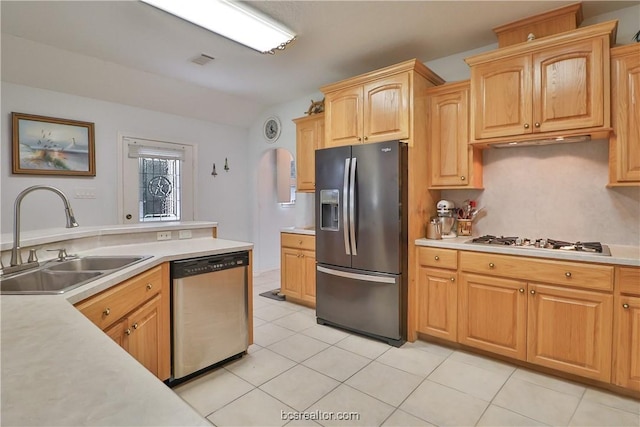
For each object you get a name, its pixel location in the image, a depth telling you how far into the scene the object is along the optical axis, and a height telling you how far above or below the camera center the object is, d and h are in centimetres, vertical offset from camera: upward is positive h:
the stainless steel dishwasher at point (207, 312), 211 -71
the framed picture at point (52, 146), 329 +66
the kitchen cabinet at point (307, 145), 391 +74
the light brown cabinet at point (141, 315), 146 -55
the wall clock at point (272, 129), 489 +117
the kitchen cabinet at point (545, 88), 216 +83
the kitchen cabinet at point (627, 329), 196 -75
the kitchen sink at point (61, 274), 147 -33
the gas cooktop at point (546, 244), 222 -29
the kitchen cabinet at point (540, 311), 207 -73
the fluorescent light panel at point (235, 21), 216 +135
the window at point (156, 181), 408 +36
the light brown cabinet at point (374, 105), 282 +93
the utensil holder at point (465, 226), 303 -19
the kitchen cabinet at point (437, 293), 267 -73
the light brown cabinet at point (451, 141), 280 +56
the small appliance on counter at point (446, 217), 300 -11
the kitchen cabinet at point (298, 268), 367 -70
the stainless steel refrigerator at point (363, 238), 275 -28
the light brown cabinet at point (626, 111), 212 +60
